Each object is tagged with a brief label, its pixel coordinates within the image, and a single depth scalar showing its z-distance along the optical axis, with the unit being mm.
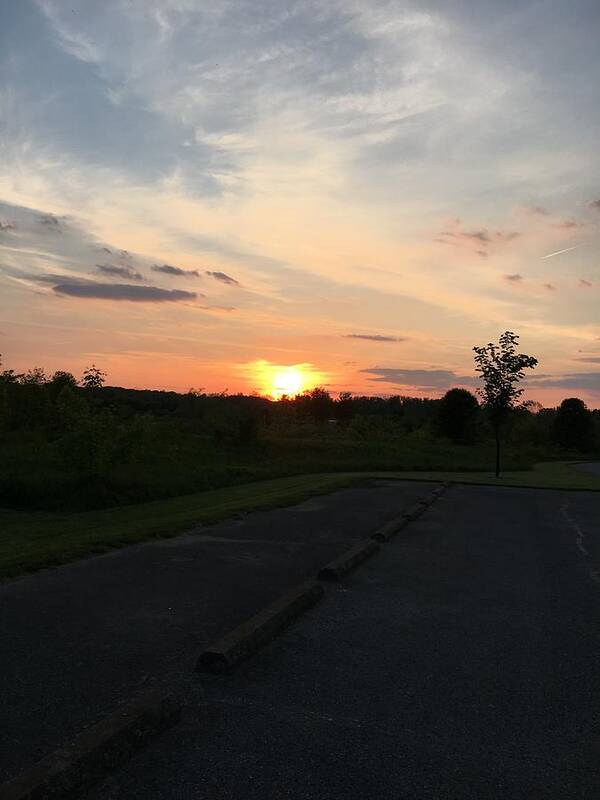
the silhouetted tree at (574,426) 78875
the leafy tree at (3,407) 32781
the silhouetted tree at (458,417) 66312
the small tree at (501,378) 28328
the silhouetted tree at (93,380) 35188
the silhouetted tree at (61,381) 41969
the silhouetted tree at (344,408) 95875
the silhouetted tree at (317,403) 92938
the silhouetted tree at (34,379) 39969
